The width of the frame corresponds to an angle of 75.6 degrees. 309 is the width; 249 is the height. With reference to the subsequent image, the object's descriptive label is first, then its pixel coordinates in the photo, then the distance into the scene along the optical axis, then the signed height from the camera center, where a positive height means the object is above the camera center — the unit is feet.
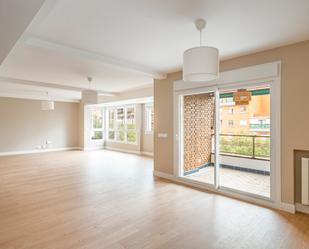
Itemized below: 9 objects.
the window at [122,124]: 28.94 +0.10
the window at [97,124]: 32.55 +0.10
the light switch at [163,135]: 15.67 -0.82
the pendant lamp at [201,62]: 6.98 +2.25
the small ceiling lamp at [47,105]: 23.03 +2.26
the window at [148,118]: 27.09 +0.91
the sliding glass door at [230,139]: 14.28 -1.22
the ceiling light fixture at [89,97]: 15.29 +2.15
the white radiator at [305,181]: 9.26 -2.64
